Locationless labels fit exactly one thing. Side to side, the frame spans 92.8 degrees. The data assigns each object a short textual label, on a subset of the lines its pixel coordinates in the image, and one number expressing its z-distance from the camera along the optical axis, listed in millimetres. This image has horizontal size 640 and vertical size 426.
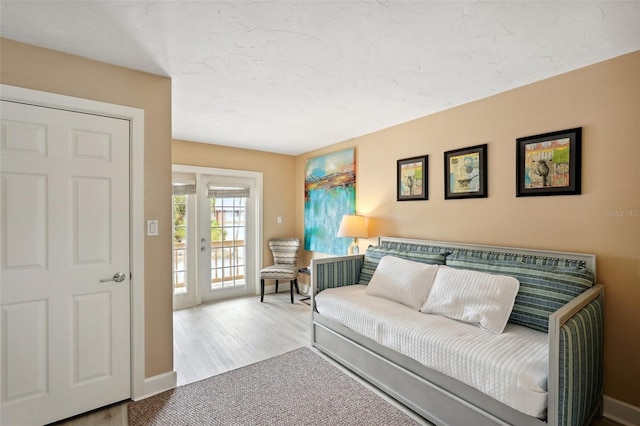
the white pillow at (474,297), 2010
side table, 4512
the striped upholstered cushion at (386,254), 2780
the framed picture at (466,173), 2686
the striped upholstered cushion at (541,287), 1932
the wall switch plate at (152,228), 2233
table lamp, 3689
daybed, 1481
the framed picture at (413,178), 3172
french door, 4262
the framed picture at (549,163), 2150
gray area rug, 1958
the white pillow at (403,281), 2518
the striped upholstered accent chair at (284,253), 4695
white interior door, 1804
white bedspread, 1508
